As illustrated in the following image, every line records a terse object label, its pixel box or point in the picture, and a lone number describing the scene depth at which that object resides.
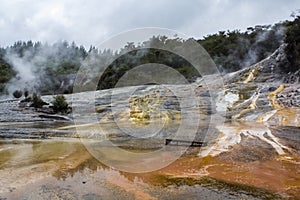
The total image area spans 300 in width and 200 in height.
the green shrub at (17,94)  27.02
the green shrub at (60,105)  17.83
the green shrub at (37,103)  18.75
